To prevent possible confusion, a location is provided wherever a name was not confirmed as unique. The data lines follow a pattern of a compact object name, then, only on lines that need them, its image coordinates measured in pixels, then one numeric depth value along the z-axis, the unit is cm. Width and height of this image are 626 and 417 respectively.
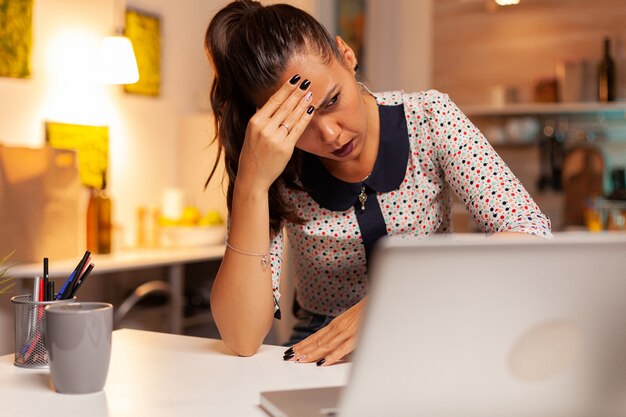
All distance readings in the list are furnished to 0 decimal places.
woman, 121
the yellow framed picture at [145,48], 339
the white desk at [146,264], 238
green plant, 219
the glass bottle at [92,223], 285
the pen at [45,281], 101
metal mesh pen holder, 100
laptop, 53
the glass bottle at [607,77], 364
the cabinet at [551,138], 377
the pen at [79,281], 101
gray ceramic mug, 84
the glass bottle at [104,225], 287
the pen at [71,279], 100
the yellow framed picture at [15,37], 281
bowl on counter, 321
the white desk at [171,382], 80
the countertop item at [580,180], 374
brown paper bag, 236
